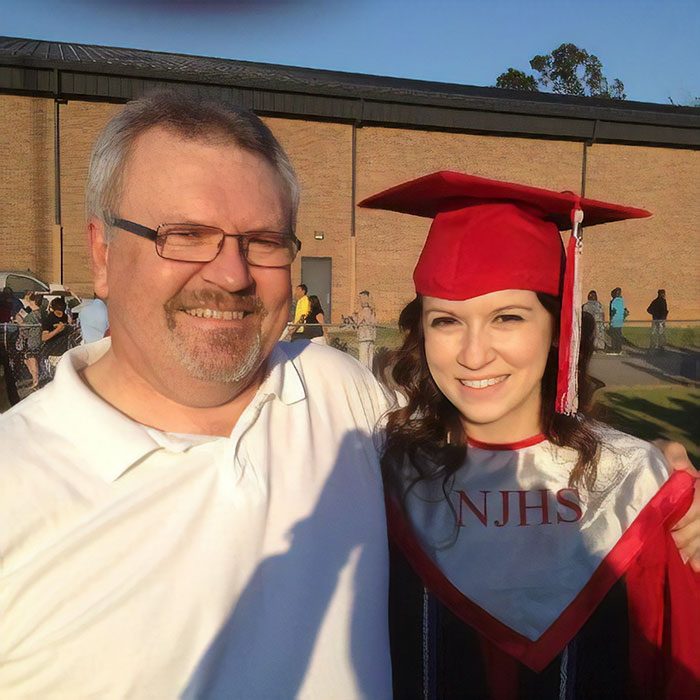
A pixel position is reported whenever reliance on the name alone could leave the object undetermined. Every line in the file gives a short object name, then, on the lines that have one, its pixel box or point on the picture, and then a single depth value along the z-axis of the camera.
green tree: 56.59
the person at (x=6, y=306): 11.29
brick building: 20.52
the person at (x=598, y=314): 11.38
